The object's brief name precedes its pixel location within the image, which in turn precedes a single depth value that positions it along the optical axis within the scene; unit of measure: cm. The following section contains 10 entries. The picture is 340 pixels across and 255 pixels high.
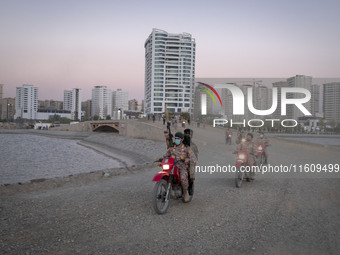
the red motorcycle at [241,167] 939
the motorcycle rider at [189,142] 698
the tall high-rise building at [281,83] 12481
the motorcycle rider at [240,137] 986
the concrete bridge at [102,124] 5755
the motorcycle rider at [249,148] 980
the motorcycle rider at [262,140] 1497
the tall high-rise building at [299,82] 11279
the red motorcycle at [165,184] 610
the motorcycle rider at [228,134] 3146
